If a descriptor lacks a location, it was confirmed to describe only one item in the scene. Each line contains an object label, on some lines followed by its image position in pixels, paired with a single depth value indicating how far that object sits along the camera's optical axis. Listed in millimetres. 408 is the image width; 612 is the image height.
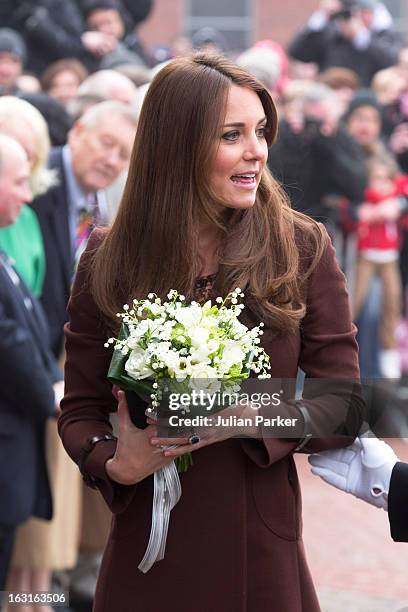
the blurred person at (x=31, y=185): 10234
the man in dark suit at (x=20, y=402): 9039
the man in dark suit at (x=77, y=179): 10734
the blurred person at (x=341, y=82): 20831
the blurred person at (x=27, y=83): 16687
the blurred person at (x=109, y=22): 20344
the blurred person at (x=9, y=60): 17672
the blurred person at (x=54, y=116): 12562
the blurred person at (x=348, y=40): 22922
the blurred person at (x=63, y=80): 17281
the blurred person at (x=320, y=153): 15883
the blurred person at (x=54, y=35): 19922
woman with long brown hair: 5578
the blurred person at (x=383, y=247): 18953
